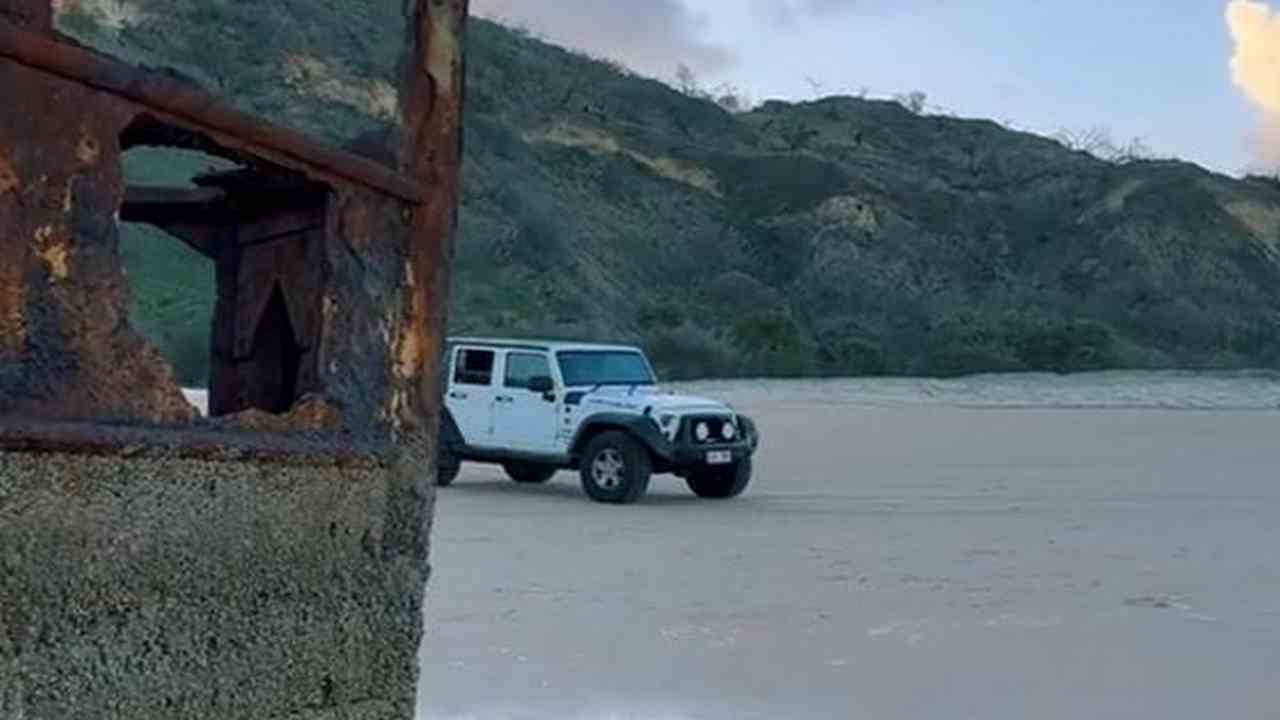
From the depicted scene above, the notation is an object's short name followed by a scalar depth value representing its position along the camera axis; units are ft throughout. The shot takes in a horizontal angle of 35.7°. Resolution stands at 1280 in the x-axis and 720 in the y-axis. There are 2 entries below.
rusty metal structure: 8.92
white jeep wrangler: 59.98
